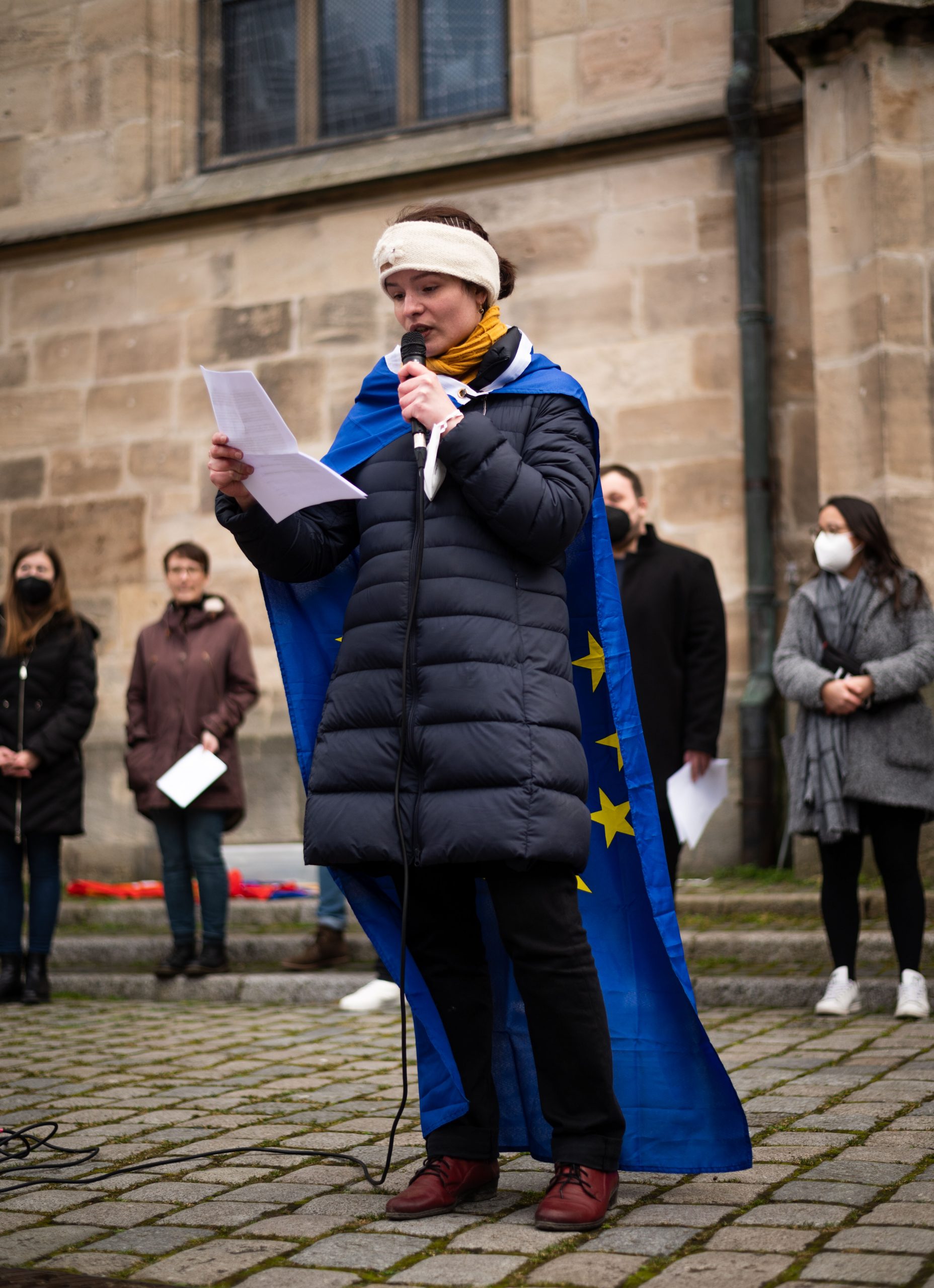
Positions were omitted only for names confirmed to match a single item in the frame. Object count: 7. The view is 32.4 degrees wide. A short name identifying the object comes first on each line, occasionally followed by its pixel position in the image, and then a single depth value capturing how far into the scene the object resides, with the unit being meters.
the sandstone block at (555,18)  9.80
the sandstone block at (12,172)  11.34
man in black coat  5.78
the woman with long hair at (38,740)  6.94
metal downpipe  8.99
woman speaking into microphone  3.03
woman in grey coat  5.62
